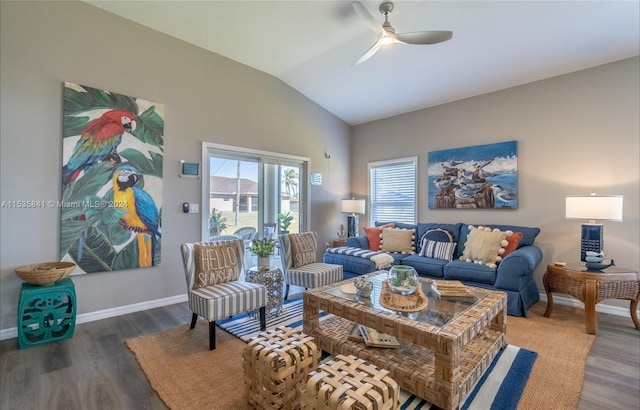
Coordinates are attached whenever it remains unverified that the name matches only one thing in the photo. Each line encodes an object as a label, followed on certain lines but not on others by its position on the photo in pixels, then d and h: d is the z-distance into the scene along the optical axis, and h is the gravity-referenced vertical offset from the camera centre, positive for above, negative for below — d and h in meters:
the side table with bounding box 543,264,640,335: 2.73 -0.79
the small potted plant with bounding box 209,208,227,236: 3.97 -0.26
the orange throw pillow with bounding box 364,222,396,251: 4.57 -0.51
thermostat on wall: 3.63 +0.44
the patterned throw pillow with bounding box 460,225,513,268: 3.49 -0.52
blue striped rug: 1.75 -1.20
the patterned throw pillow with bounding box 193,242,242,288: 2.75 -0.59
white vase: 3.16 -0.63
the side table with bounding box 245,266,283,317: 3.02 -0.83
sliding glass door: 3.97 +0.17
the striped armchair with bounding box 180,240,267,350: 2.46 -0.78
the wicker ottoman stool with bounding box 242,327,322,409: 1.58 -0.92
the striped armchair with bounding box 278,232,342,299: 3.43 -0.78
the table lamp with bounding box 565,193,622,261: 2.84 -0.08
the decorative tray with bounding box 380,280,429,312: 2.06 -0.72
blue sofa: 3.10 -0.77
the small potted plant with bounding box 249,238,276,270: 3.14 -0.51
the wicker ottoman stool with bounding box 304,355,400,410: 1.24 -0.83
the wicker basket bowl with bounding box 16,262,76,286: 2.50 -0.61
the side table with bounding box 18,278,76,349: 2.44 -0.96
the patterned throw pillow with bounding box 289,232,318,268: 3.67 -0.57
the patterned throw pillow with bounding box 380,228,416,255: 4.39 -0.56
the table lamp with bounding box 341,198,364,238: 5.15 -0.10
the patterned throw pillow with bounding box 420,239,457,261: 3.97 -0.63
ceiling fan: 2.53 +1.54
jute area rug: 1.81 -1.22
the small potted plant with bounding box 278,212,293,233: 4.74 -0.28
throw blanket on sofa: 3.84 -0.70
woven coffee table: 1.66 -0.87
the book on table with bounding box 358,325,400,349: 2.13 -1.02
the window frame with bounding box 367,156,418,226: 5.00 +0.30
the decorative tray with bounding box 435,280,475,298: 2.32 -0.70
